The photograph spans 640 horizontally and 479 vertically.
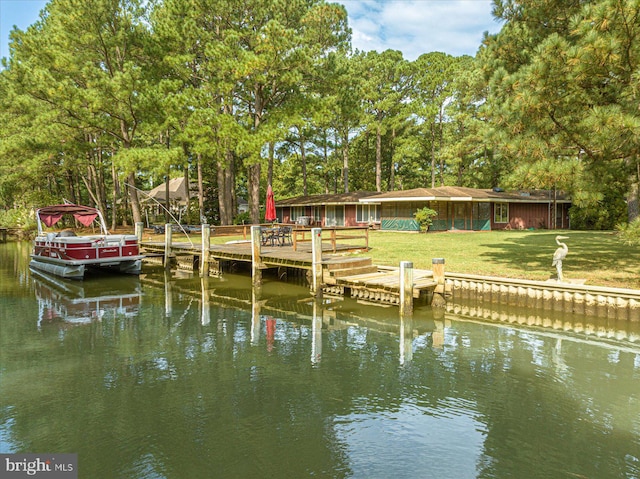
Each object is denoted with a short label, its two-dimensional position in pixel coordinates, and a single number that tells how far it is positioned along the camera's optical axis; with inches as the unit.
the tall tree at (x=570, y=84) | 319.0
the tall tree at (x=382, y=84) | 1384.1
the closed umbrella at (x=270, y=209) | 653.7
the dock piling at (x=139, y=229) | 797.2
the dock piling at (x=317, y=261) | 457.1
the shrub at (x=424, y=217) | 1059.9
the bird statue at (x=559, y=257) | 394.7
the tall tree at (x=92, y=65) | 863.7
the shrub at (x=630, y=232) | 330.6
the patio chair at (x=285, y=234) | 649.6
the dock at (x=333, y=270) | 413.2
